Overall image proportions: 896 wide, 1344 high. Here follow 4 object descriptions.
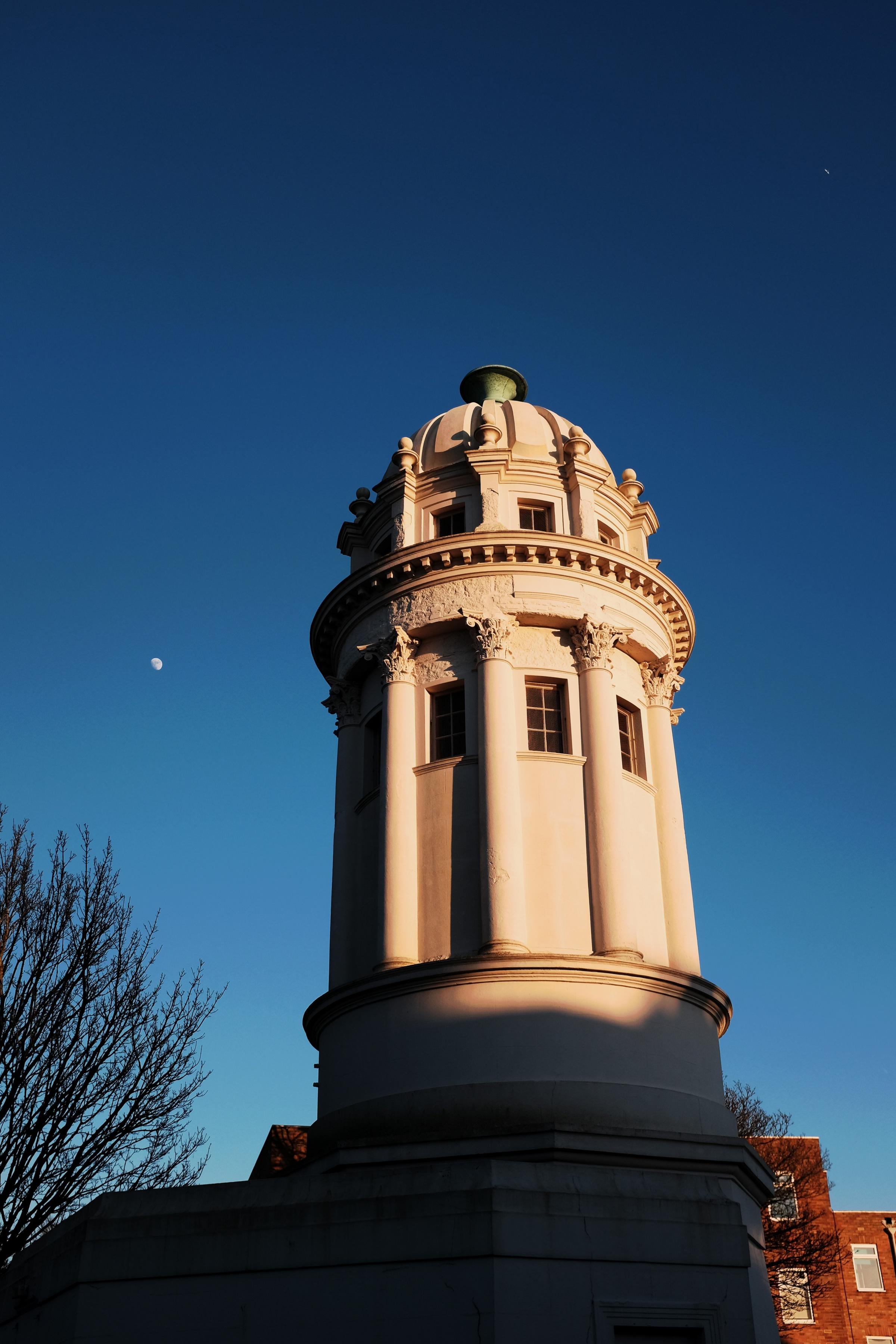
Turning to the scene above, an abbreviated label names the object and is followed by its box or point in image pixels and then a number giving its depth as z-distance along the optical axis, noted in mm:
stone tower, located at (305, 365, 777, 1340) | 20031
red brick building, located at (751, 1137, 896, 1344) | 43906
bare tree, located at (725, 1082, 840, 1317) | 41406
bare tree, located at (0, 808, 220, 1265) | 23719
